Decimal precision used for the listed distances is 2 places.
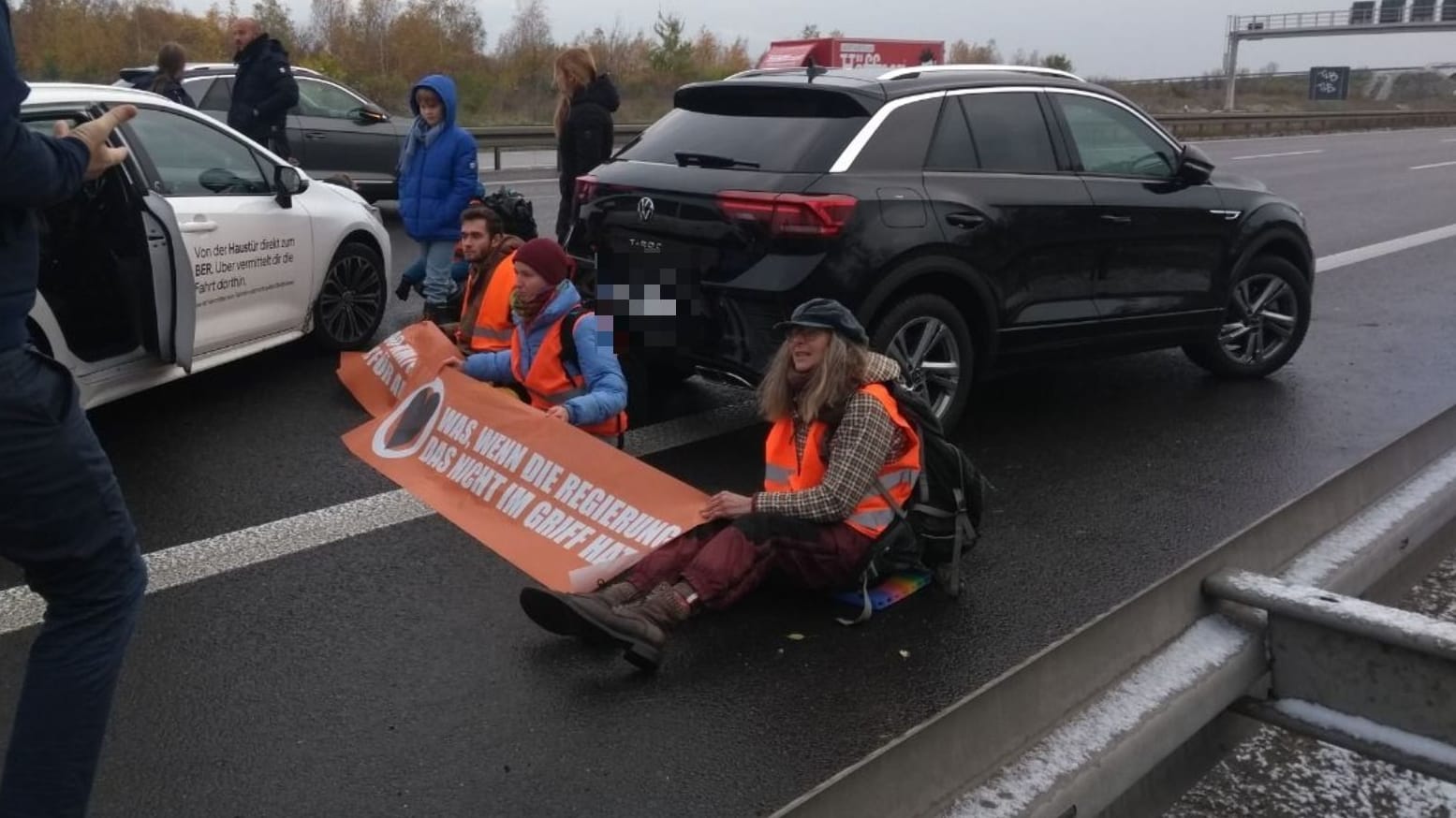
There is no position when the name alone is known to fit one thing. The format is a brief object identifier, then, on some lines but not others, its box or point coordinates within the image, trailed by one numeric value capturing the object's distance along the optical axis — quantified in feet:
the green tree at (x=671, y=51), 147.33
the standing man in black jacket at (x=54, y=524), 8.36
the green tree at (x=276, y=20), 135.53
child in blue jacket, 27.73
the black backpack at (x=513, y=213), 22.59
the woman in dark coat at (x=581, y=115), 32.60
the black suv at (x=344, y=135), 50.57
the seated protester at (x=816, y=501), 14.60
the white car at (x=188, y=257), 19.10
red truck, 77.77
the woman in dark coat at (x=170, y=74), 40.57
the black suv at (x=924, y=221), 19.38
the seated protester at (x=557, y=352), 18.37
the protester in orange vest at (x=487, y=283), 21.02
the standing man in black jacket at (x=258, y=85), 40.14
